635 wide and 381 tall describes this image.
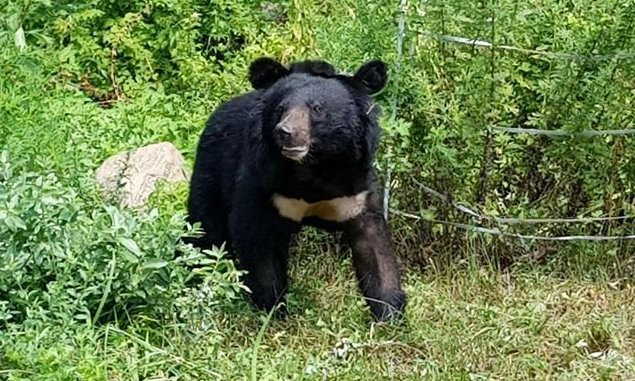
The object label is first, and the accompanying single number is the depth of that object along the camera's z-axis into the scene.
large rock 6.66
